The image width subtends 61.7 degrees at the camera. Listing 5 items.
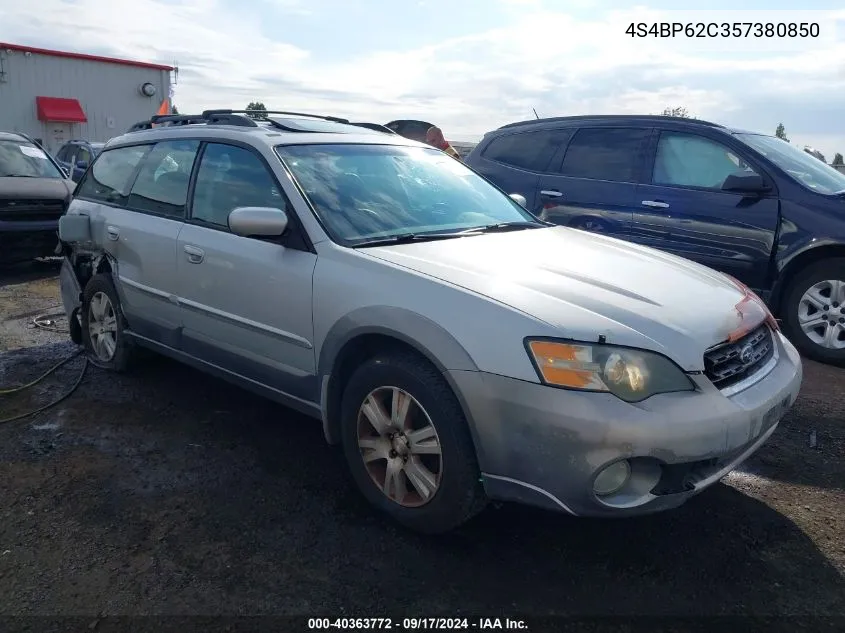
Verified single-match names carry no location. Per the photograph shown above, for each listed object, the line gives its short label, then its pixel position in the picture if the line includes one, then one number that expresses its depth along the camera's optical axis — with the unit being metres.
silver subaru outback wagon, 2.48
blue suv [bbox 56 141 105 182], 13.79
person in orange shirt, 11.13
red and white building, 23.67
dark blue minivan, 5.34
